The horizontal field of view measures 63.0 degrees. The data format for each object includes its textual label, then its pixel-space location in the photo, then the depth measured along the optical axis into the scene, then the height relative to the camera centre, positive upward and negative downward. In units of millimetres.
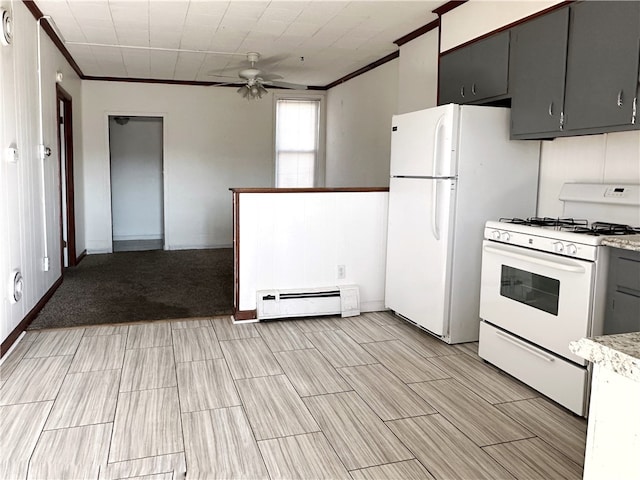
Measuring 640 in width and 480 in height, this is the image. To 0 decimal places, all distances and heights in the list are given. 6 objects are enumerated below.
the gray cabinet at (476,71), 3654 +905
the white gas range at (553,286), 2611 -516
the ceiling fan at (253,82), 5665 +1146
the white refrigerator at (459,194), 3590 -20
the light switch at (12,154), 3506 +184
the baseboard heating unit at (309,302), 4293 -958
